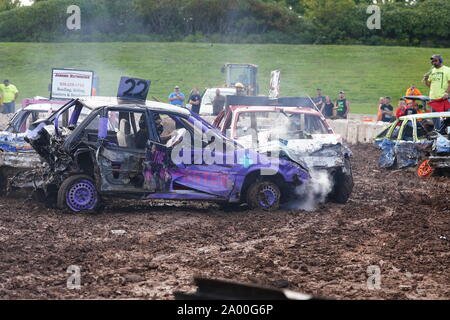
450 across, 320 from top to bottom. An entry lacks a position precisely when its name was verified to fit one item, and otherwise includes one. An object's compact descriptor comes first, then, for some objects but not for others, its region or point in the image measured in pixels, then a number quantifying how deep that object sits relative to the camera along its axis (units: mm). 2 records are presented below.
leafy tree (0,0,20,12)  68625
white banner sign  20705
